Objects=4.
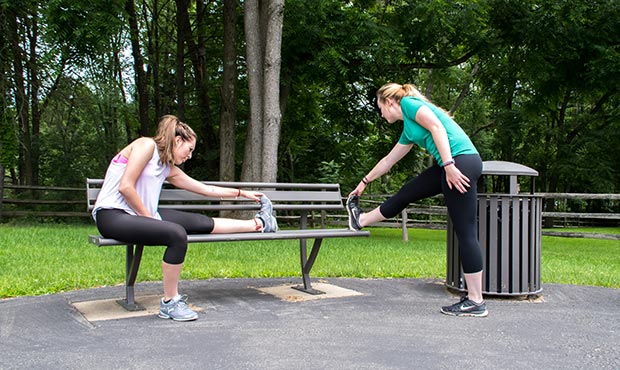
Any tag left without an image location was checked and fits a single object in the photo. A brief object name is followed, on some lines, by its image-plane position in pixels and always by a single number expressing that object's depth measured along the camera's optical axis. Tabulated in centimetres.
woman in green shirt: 429
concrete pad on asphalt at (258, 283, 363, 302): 504
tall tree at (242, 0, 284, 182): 1167
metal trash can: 504
